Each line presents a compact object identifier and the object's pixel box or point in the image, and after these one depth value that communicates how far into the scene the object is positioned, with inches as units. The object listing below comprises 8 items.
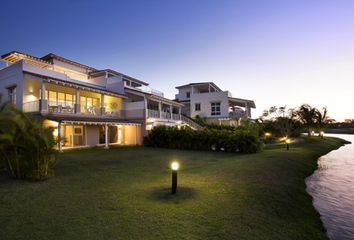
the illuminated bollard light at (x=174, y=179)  239.4
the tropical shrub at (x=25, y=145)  258.2
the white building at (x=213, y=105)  1337.4
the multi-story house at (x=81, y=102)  647.1
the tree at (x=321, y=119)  1721.2
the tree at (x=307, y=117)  1673.2
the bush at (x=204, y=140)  686.5
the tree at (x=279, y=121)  1258.0
